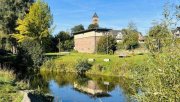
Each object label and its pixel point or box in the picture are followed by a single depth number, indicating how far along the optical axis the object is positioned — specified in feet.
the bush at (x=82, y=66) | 69.56
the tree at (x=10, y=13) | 82.09
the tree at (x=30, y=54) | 75.63
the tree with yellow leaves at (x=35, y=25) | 80.26
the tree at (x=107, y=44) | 95.42
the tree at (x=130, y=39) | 93.82
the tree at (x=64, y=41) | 120.21
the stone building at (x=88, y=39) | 106.21
